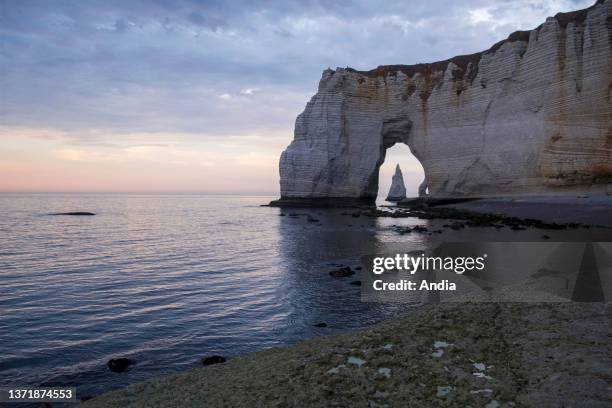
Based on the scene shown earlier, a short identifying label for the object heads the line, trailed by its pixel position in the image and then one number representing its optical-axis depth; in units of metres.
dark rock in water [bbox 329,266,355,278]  13.19
